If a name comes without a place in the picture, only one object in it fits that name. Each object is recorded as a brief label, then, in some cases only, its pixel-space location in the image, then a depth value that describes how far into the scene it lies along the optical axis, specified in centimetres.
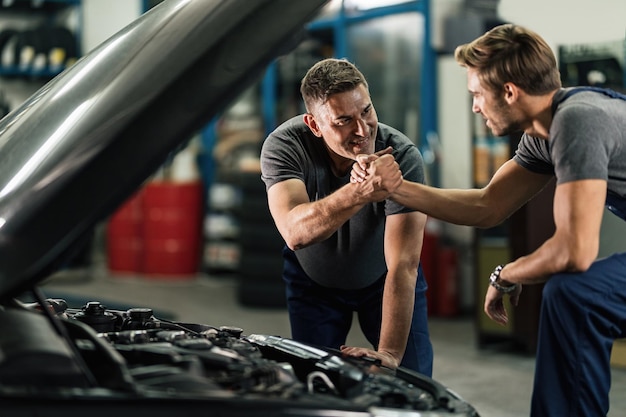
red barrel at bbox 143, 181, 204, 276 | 858
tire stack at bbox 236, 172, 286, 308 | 682
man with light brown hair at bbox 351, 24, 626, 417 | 183
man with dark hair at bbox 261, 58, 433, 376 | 241
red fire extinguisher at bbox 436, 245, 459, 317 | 650
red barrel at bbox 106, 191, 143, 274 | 876
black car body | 145
